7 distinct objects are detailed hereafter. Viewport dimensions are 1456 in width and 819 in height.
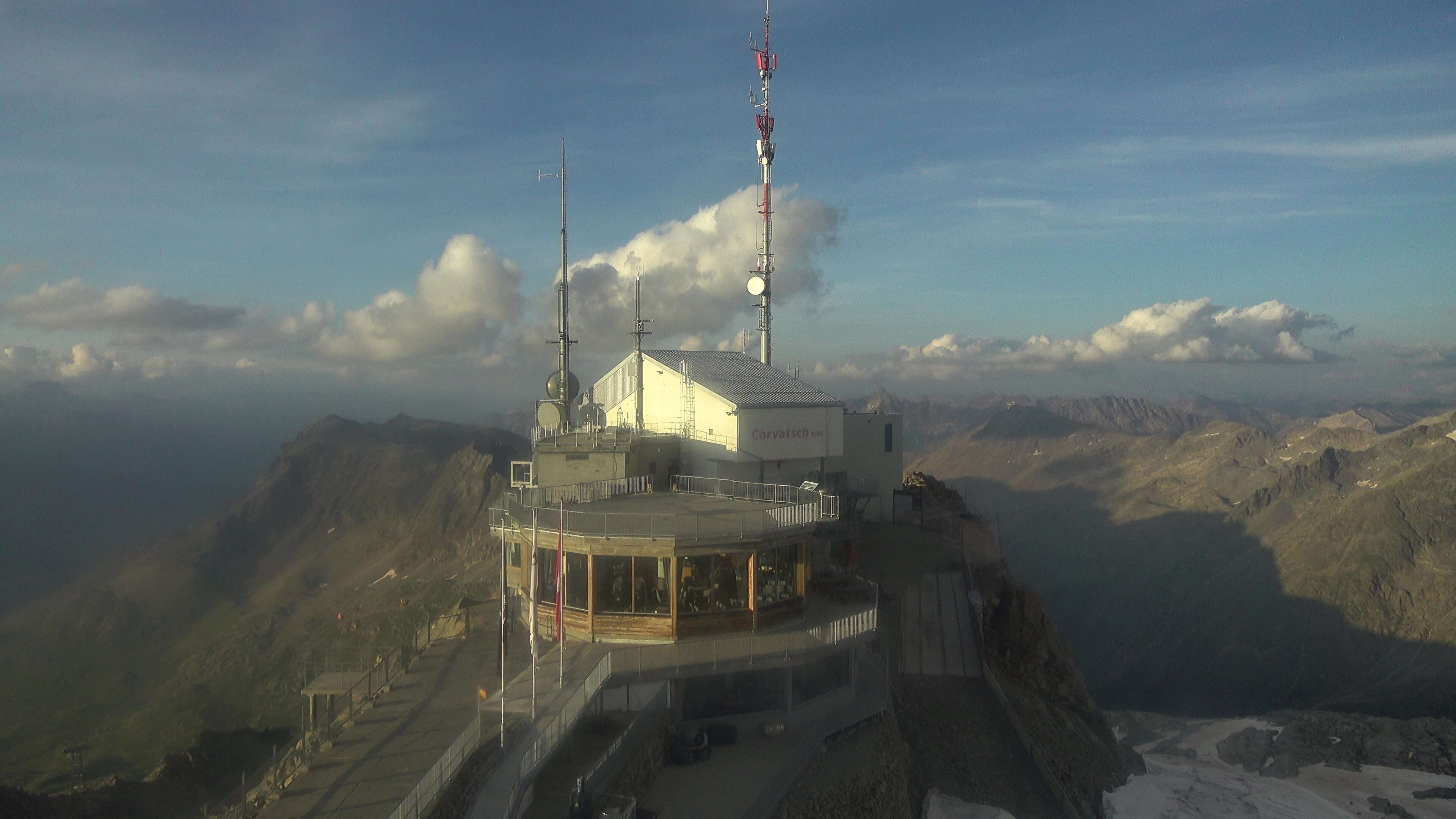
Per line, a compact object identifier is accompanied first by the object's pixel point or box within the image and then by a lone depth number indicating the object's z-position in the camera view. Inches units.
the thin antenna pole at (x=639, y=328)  1612.9
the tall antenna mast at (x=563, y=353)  1535.4
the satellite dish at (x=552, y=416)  1438.2
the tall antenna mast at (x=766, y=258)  1983.3
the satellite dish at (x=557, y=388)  1563.7
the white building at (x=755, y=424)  1428.4
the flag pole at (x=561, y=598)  786.8
